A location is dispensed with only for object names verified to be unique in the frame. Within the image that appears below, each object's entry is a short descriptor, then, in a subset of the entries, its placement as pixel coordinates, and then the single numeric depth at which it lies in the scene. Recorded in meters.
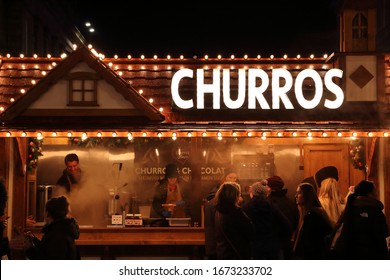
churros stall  11.75
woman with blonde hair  10.39
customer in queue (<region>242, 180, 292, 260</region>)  9.20
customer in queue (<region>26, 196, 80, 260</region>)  7.29
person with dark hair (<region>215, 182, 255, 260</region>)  8.82
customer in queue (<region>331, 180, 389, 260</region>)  8.41
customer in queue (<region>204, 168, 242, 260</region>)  9.83
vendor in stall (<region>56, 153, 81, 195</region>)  13.44
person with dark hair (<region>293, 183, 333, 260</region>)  8.83
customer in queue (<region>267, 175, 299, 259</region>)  10.05
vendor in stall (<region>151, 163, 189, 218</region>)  13.27
